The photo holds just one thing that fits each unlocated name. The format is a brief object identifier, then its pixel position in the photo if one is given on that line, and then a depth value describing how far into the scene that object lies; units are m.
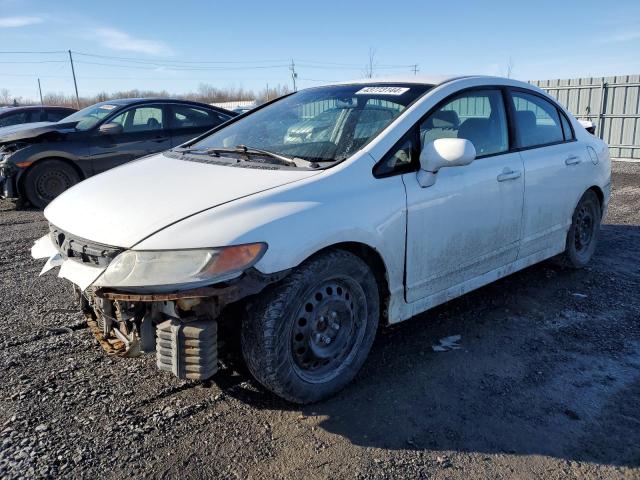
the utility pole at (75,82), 51.35
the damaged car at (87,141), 8.05
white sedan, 2.44
